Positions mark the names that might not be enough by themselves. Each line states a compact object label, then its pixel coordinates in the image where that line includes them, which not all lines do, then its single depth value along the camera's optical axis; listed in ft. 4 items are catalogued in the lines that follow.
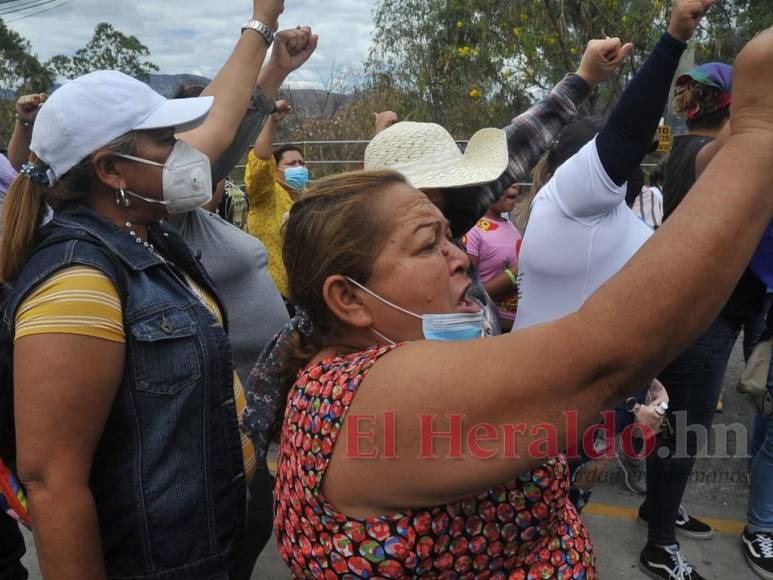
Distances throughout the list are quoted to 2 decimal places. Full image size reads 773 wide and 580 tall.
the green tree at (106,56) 106.52
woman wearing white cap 4.36
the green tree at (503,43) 26.89
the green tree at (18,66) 92.48
